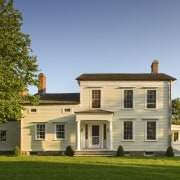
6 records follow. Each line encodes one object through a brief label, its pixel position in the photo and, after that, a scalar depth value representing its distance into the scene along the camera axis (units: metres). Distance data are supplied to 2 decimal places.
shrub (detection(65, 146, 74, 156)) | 23.52
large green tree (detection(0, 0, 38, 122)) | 19.92
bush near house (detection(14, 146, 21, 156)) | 23.64
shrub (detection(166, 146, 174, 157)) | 23.26
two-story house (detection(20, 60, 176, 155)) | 24.57
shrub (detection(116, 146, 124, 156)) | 23.28
